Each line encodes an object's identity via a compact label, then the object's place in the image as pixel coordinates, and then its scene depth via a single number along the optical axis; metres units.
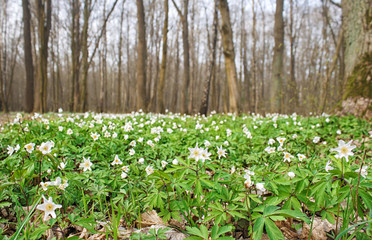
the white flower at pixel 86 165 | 1.77
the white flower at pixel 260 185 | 1.31
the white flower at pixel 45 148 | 1.45
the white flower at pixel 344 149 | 1.13
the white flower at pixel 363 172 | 1.30
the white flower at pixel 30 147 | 1.64
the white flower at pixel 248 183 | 1.21
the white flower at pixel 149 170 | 1.62
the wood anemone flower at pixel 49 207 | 1.14
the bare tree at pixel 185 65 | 11.49
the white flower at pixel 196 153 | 1.28
